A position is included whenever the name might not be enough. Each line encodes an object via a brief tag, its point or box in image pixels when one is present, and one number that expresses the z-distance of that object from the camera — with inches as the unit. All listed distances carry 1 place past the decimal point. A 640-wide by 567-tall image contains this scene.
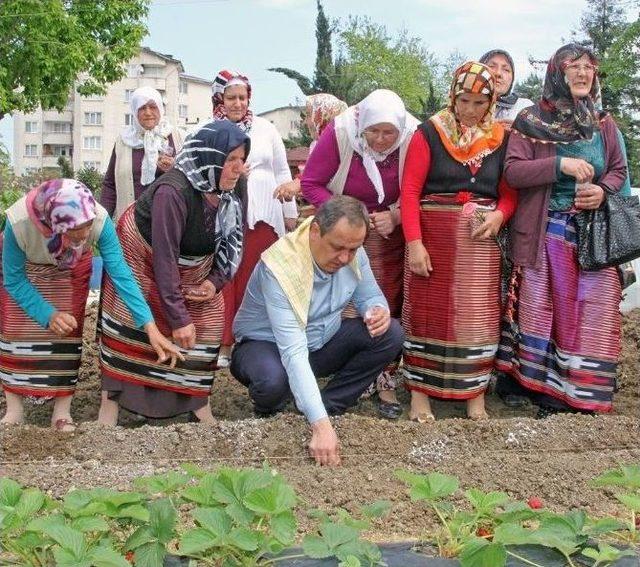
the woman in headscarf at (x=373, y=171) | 159.8
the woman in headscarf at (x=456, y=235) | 157.8
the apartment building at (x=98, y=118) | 2266.2
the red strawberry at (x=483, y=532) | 94.9
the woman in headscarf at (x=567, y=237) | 159.8
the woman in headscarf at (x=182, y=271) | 147.3
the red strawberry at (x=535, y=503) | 109.5
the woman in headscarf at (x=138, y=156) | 196.1
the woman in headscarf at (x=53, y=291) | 141.9
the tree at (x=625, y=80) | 1042.7
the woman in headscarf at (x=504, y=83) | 183.0
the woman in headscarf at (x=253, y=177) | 190.5
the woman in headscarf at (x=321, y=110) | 194.5
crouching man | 134.6
